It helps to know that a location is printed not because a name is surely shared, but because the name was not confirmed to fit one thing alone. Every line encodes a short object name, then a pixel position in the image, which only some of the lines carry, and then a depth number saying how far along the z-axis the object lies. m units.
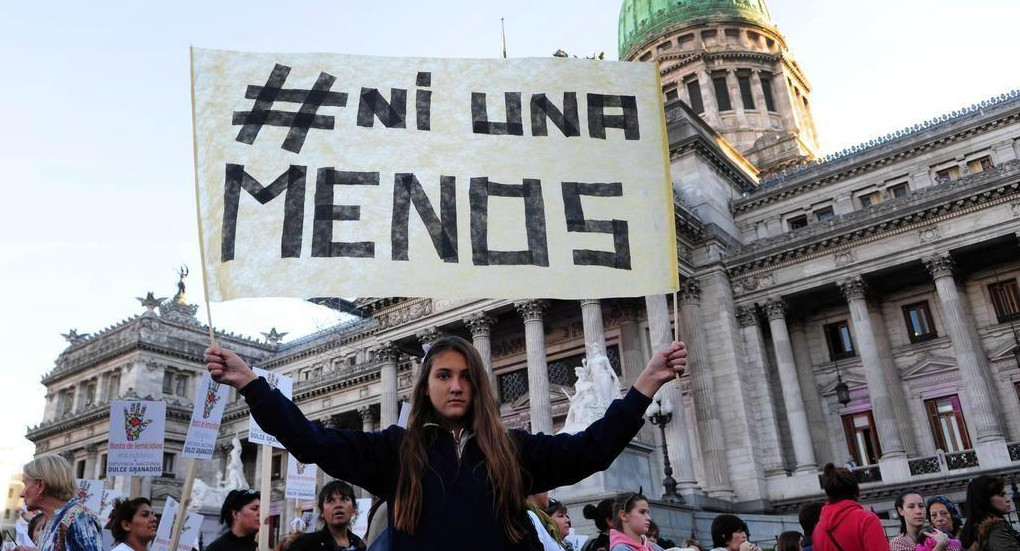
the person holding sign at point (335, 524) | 5.75
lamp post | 19.75
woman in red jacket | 5.36
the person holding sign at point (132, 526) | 6.57
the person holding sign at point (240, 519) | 6.60
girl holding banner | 2.98
